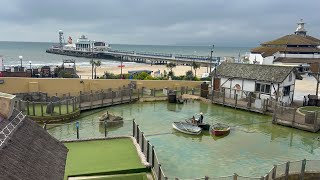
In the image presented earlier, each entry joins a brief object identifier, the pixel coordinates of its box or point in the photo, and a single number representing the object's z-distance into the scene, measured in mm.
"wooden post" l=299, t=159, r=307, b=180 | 12551
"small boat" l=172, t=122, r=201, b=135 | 19458
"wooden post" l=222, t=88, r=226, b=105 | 27557
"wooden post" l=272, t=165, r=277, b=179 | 12101
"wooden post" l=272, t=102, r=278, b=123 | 22460
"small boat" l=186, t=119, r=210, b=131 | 20356
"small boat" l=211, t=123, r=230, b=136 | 19532
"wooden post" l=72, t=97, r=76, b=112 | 23268
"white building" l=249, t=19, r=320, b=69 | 49555
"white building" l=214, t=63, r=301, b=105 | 25473
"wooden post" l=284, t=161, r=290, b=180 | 12324
